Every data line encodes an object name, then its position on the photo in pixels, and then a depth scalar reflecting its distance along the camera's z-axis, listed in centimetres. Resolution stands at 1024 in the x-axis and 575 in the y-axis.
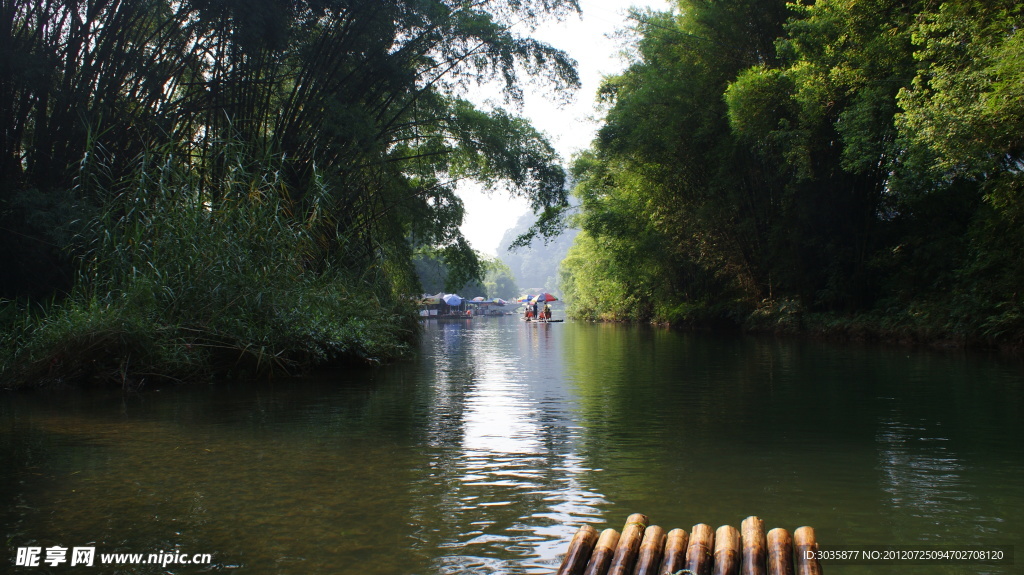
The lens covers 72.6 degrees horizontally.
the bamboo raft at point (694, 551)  255
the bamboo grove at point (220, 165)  951
